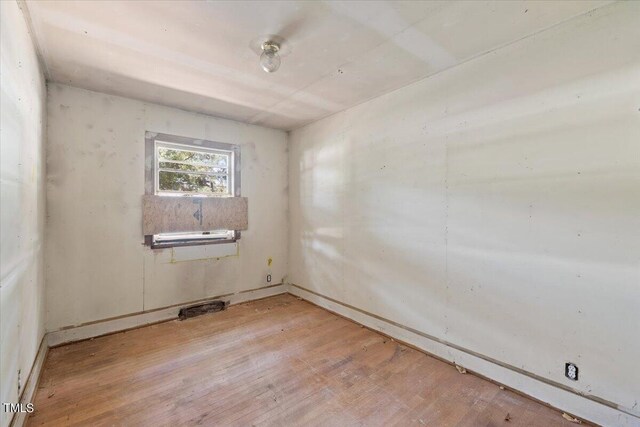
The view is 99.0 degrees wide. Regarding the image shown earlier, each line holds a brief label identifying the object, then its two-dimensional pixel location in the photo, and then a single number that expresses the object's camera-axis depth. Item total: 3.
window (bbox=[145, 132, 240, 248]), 3.24
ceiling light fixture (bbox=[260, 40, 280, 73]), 2.04
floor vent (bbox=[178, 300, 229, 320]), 3.36
